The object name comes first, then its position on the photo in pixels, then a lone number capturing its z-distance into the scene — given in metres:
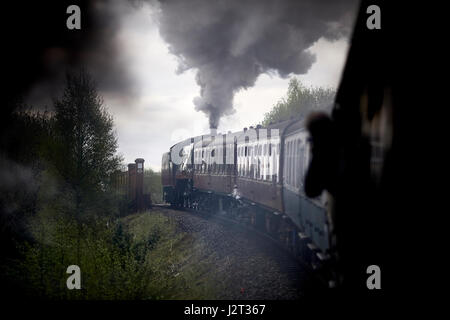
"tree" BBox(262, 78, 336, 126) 52.31
